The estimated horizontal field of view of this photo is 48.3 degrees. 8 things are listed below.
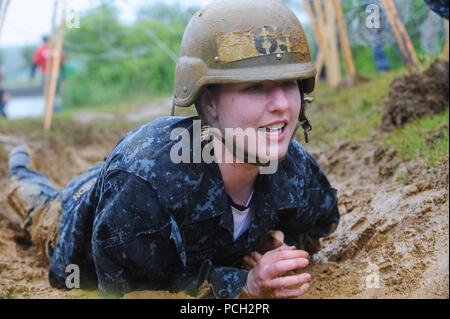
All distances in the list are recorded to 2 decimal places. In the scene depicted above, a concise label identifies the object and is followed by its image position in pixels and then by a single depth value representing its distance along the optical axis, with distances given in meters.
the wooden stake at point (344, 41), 6.26
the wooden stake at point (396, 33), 4.59
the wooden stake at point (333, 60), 6.75
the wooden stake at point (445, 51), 4.37
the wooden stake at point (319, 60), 7.24
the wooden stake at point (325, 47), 6.71
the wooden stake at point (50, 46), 6.43
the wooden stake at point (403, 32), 4.65
